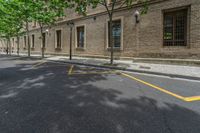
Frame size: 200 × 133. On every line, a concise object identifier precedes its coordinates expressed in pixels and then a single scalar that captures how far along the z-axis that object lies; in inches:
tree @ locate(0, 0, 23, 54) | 531.6
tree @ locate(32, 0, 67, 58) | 482.9
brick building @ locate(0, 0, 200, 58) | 280.8
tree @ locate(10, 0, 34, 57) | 476.1
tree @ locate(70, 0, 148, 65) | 298.8
